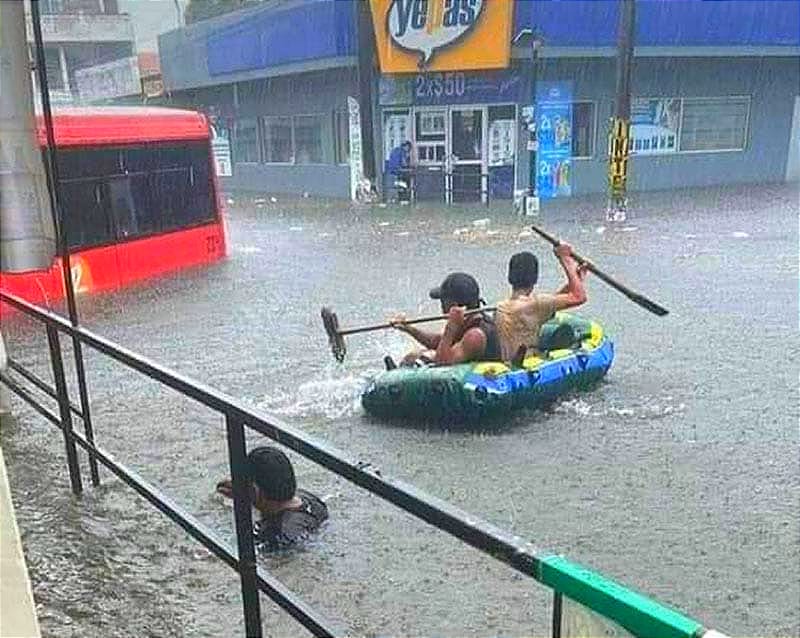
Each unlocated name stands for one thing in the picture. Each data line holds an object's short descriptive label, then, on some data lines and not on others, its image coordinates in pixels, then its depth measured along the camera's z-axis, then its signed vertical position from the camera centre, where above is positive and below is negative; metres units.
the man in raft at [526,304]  6.09 -1.44
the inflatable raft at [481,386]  5.86 -1.97
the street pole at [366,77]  20.02 +0.42
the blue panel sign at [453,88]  20.06 +0.11
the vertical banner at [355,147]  21.69 -1.26
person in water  4.20 -1.95
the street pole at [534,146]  19.23 -1.20
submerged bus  10.66 -1.27
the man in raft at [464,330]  6.14 -1.64
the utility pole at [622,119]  15.20 -0.52
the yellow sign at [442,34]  18.58 +1.26
